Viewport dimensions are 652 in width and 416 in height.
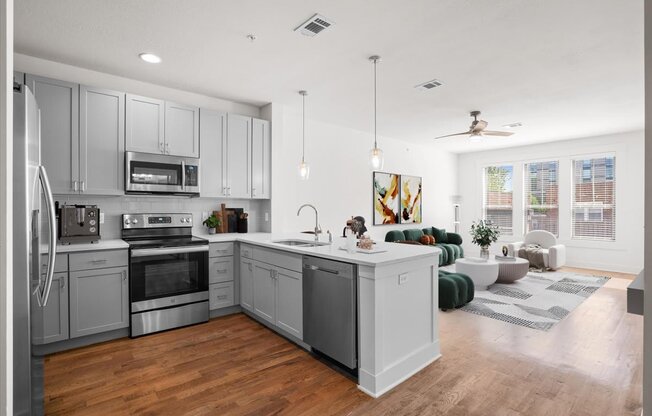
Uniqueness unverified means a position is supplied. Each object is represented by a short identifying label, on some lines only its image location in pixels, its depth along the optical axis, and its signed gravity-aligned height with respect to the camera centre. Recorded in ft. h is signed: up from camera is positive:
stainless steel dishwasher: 7.75 -2.53
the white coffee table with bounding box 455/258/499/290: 15.52 -3.04
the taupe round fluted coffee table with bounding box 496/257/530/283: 16.97 -3.23
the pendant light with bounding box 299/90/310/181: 13.07 +2.87
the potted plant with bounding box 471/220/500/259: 16.80 -1.56
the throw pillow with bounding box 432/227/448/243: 24.06 -2.05
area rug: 12.39 -4.08
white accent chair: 20.72 -2.61
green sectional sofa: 20.87 -2.20
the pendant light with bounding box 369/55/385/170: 11.09 +1.65
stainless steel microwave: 11.34 +1.19
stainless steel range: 10.52 -2.29
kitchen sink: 11.26 -1.24
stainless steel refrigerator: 4.83 -0.58
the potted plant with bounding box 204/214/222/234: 13.57 -0.64
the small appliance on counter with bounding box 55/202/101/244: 10.05 -0.49
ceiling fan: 15.25 +3.48
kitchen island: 7.34 -2.47
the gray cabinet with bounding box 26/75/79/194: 9.89 +2.36
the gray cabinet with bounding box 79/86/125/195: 10.57 +2.18
